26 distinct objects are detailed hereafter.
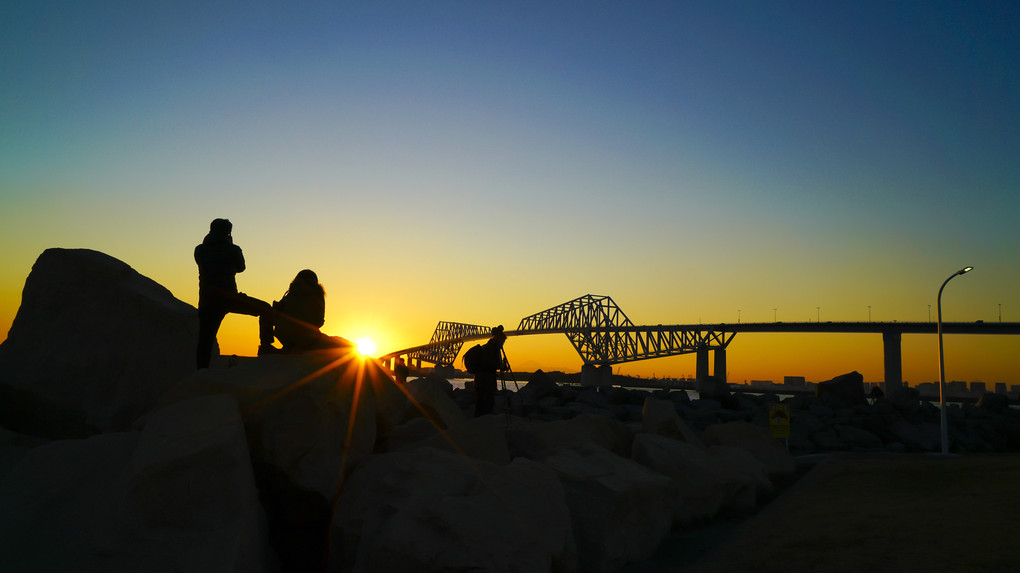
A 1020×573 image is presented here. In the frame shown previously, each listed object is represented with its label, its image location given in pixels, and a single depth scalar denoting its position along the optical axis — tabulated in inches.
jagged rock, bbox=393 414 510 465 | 231.1
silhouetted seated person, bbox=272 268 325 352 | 219.1
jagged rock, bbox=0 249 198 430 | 232.2
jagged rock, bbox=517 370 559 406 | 924.6
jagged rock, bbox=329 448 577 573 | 146.0
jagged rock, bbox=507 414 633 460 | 289.0
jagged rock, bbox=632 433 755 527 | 259.1
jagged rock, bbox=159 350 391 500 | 169.3
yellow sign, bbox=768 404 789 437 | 517.7
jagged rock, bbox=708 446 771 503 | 293.4
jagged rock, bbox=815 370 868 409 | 1145.4
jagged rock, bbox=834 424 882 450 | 700.0
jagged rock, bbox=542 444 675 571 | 190.1
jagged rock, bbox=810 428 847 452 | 677.4
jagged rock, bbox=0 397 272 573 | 122.3
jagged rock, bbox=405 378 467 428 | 307.8
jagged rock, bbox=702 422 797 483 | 394.9
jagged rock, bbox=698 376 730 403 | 1000.9
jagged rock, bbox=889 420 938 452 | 727.1
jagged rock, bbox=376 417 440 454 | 249.1
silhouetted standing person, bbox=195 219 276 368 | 228.5
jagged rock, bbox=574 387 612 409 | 824.2
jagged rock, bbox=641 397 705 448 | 352.8
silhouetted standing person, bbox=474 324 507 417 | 384.8
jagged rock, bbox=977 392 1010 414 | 1261.9
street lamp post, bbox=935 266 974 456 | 637.4
